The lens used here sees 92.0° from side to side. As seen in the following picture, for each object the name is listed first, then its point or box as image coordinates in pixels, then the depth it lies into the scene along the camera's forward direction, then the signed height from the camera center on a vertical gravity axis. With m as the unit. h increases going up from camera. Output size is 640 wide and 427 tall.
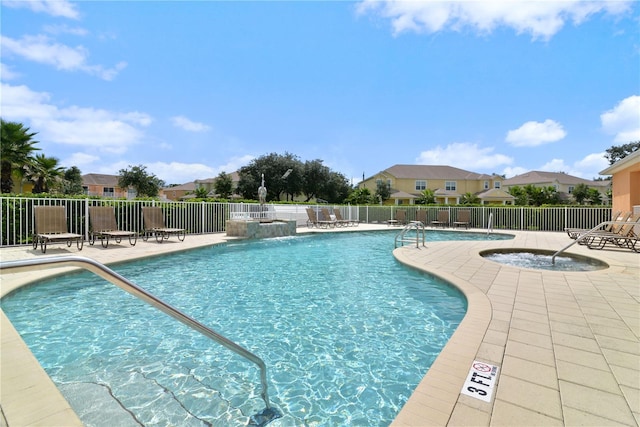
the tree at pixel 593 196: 37.56 +1.02
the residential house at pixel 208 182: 49.72 +4.17
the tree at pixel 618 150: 45.50 +8.19
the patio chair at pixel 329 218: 18.08 -0.72
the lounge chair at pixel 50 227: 7.69 -0.51
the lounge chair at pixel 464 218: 17.97 -0.77
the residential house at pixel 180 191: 56.47 +2.94
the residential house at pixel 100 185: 52.14 +3.73
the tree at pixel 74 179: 38.03 +3.88
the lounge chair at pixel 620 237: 8.85 -0.95
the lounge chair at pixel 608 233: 9.73 -0.90
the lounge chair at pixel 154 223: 10.38 -0.55
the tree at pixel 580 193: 37.84 +1.43
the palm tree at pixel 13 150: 20.33 +3.95
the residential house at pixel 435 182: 42.72 +3.29
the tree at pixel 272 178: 38.22 +3.48
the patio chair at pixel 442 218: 18.36 -0.77
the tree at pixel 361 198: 34.66 +0.88
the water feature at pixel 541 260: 7.24 -1.46
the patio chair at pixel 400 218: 20.22 -0.83
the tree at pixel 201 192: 37.16 +1.74
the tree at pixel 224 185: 41.00 +2.84
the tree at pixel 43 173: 23.41 +2.74
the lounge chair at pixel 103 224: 9.03 -0.51
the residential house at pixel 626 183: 10.88 +0.84
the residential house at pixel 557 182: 42.44 +3.27
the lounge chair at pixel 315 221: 17.34 -0.85
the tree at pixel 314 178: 39.34 +3.59
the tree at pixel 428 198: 31.73 +0.77
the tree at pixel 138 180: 42.16 +3.66
